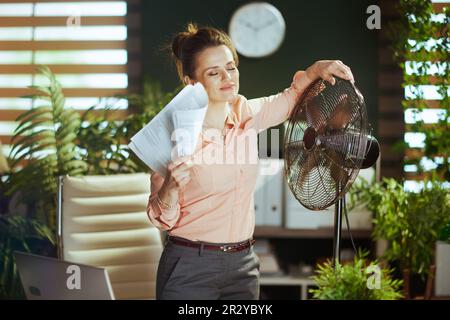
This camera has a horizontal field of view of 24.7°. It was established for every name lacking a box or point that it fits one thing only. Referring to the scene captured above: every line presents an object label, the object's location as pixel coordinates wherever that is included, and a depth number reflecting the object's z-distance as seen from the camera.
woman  3.14
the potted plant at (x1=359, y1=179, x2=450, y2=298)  4.31
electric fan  3.04
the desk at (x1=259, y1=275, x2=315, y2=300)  5.03
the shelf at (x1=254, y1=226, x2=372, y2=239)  4.92
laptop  3.21
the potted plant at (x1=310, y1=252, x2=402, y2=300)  2.93
